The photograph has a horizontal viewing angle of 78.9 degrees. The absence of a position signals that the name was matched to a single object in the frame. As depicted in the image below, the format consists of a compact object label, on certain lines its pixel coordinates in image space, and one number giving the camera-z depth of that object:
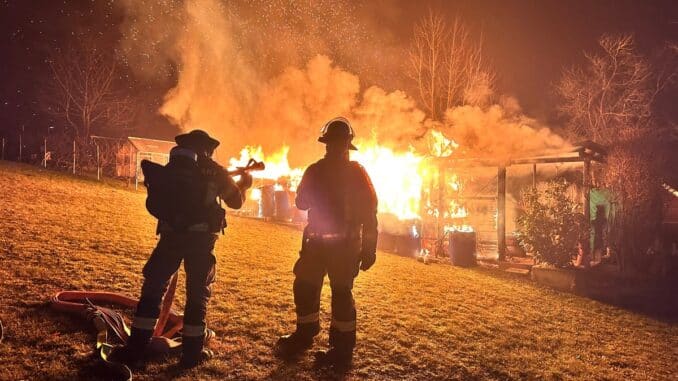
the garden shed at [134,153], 32.25
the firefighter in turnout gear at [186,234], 3.66
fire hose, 3.63
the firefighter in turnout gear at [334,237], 4.18
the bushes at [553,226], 10.85
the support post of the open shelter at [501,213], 12.91
